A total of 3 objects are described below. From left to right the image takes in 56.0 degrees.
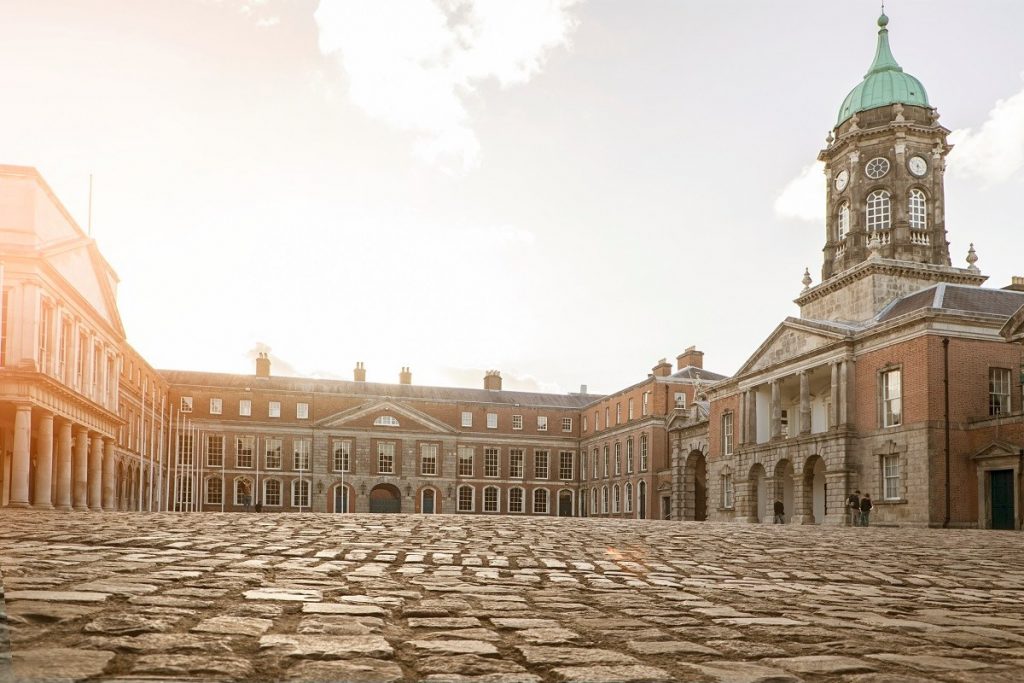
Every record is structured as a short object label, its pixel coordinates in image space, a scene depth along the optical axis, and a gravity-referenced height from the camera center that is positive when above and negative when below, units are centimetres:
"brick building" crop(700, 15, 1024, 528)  3403 +196
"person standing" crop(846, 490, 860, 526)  3560 -308
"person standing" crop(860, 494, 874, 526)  3503 -310
